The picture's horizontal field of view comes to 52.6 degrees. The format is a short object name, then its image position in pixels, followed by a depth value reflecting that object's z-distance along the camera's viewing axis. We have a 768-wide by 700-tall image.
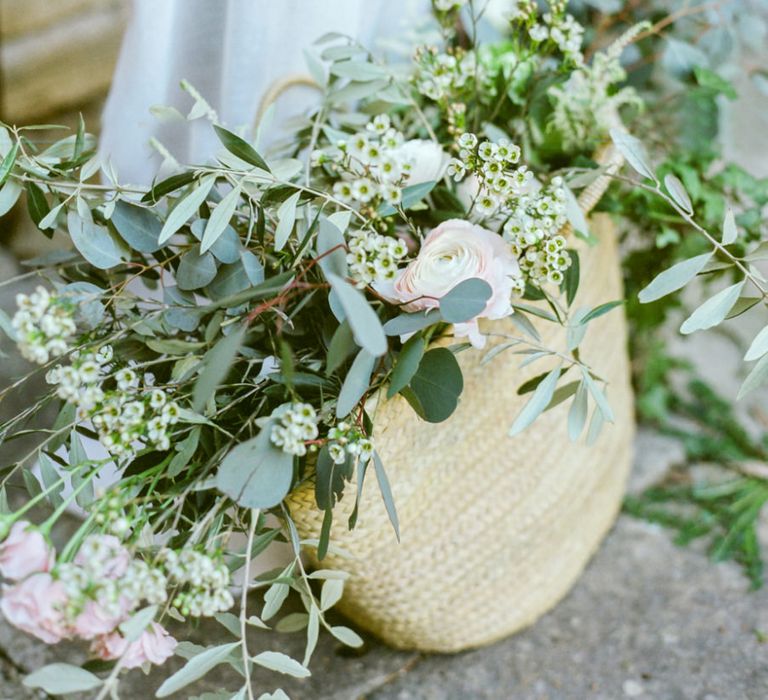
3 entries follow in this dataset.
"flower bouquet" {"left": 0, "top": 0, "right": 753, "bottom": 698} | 0.56
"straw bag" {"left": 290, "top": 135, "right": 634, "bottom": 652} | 0.78
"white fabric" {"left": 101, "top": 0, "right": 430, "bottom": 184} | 0.94
